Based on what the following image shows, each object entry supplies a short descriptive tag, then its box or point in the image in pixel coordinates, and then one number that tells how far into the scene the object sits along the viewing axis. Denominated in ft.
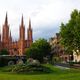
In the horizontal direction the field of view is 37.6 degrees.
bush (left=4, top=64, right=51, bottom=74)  56.70
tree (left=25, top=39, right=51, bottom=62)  154.09
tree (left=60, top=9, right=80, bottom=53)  104.32
